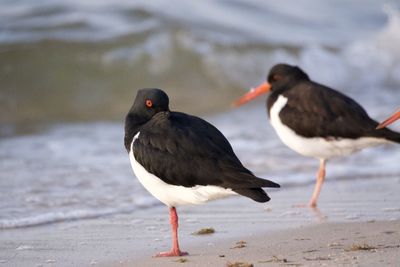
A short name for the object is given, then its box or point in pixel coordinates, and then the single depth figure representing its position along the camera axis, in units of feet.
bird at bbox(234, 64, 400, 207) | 48.14
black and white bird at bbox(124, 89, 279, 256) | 33.71
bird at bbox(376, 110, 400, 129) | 39.76
